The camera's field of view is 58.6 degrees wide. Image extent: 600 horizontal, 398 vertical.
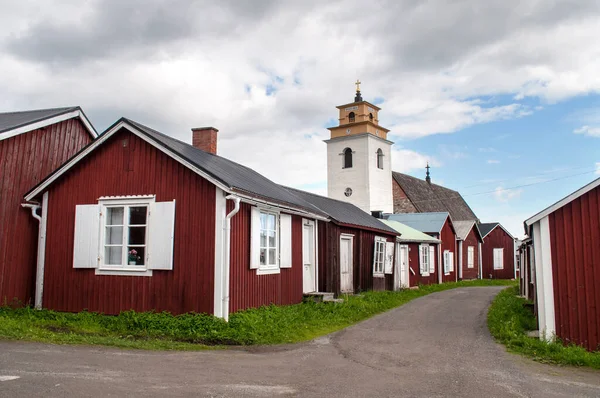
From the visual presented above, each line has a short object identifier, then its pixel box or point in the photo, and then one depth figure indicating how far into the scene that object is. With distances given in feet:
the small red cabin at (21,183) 43.19
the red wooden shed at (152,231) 38.19
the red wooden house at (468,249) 118.11
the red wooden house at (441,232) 104.12
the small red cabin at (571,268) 33.27
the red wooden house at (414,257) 84.38
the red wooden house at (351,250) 58.95
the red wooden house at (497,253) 131.44
